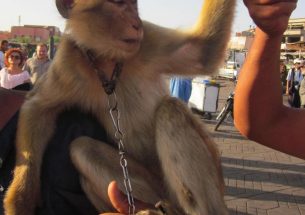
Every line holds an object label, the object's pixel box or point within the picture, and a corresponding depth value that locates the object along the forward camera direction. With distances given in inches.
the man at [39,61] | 265.1
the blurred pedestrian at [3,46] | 376.2
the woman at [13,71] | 219.3
